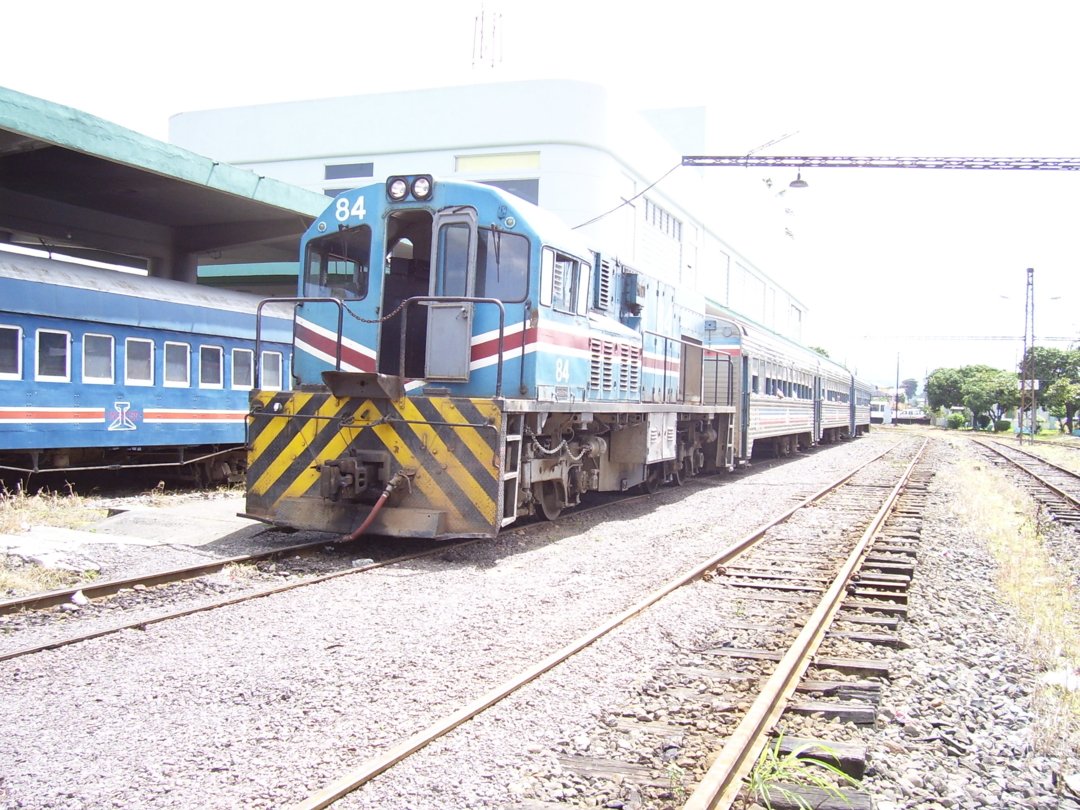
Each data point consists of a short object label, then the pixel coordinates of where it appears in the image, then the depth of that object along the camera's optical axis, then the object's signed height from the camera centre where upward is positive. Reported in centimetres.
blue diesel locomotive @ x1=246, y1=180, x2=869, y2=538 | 718 +27
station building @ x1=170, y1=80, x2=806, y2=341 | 2995 +964
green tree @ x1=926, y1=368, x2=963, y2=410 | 7875 +260
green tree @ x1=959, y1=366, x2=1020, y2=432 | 6115 +168
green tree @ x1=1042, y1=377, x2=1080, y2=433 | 5244 +128
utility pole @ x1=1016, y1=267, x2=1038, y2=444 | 3947 +441
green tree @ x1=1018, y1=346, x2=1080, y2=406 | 6203 +396
